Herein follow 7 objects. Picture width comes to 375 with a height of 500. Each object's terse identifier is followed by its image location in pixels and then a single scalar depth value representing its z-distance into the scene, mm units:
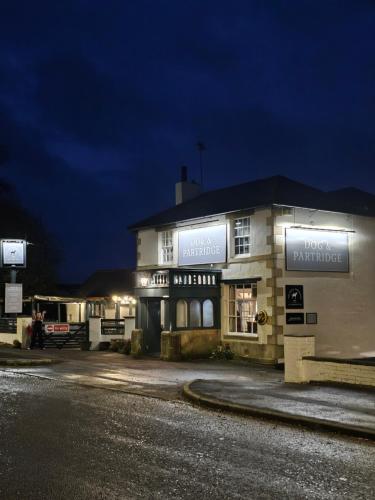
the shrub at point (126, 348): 23922
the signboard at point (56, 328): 28516
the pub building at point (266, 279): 20469
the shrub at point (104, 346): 26697
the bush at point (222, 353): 21625
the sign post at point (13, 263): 28156
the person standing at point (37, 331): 27125
